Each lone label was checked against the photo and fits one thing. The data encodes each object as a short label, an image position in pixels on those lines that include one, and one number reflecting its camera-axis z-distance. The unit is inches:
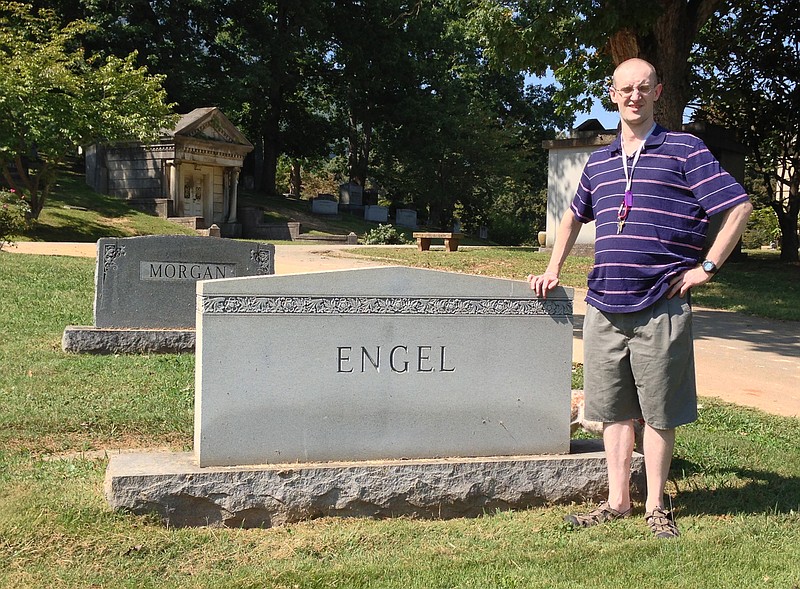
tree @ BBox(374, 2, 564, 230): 1643.7
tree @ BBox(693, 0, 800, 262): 998.4
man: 156.9
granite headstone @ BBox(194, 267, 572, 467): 165.8
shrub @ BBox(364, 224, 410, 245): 1182.9
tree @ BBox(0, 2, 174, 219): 906.1
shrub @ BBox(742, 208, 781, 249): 1751.8
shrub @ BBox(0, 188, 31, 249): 678.5
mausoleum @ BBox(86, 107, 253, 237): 1205.7
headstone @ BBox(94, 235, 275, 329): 344.2
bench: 938.1
